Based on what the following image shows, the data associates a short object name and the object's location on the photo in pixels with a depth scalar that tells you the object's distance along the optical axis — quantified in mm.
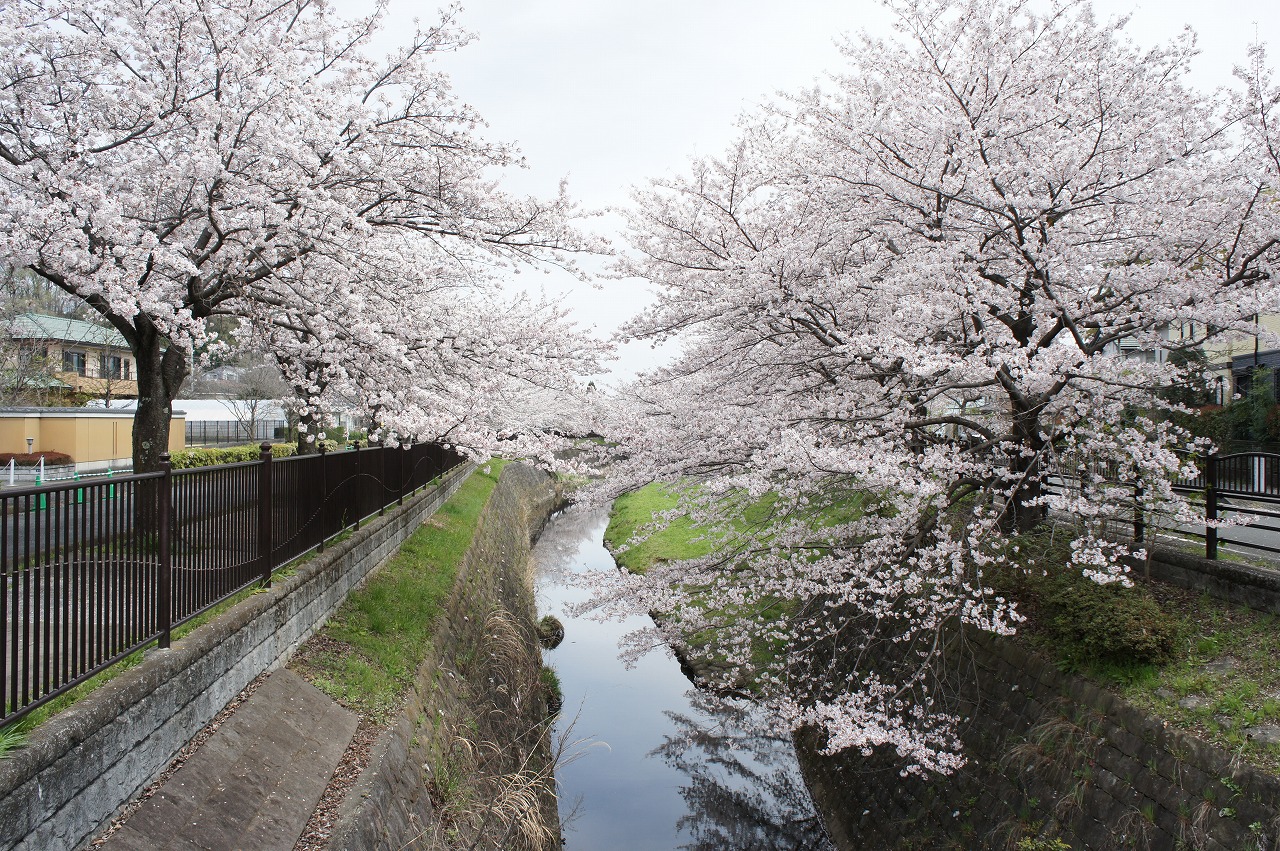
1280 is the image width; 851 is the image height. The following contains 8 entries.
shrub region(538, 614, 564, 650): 15633
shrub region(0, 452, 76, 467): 23922
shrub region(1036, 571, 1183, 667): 6473
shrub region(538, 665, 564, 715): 12039
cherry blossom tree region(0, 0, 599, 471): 7035
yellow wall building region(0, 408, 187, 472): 25016
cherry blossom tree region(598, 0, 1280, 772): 6977
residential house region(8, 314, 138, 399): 31289
